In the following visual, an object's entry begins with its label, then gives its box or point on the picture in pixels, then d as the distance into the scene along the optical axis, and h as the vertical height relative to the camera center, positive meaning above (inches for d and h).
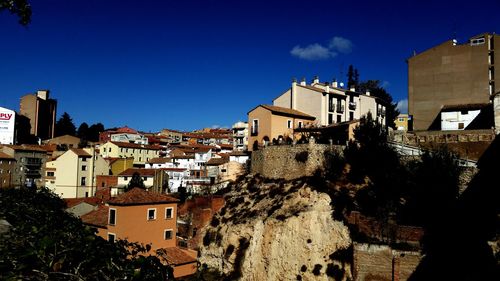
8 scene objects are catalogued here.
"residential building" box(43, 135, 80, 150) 3556.1 +174.3
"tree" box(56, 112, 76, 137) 4566.9 +393.7
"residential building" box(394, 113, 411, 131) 3862.2 +461.3
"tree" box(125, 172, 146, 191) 2197.3 -102.5
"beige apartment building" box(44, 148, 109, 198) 2429.9 -73.7
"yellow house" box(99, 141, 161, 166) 3166.8 +93.6
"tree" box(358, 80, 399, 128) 2742.4 +611.5
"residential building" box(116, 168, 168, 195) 2334.6 -84.4
